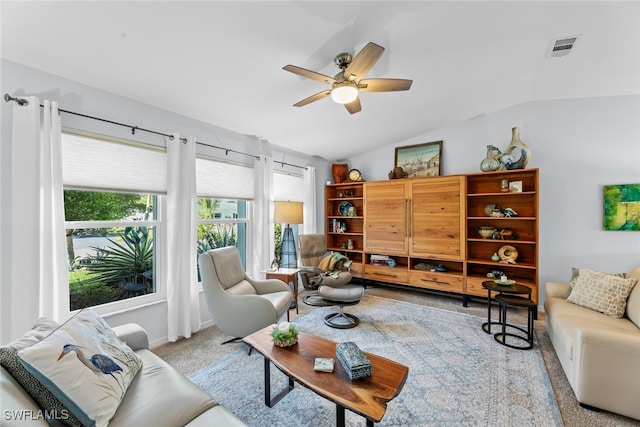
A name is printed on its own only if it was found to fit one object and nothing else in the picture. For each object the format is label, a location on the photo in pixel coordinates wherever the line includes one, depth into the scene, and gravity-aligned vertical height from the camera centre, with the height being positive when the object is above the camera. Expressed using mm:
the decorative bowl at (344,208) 5137 +96
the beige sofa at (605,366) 1709 -1015
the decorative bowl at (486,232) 3819 -269
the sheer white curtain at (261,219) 3779 -87
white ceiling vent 2260 +1460
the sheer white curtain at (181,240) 2789 -289
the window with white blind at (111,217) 2277 -37
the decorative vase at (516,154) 3525 +774
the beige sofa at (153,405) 939 -868
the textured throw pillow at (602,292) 2297 -707
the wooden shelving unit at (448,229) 3748 -246
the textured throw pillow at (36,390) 1059 -698
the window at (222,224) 3342 -146
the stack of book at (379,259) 4676 -809
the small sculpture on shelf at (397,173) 4513 +667
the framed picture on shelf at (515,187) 3608 +351
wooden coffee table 1300 -904
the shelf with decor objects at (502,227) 3652 -204
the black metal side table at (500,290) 2763 -798
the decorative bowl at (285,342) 1811 -870
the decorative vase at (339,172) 5188 +788
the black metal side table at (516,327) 2621 -1094
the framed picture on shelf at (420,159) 4395 +908
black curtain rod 1900 +803
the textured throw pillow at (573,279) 2720 -674
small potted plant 1813 -827
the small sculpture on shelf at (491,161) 3660 +713
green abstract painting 3160 +70
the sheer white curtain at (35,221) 1897 -62
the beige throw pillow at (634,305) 2132 -750
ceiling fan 1853 +1012
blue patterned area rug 1746 -1312
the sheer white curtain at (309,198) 4793 +258
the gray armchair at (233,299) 2510 -847
